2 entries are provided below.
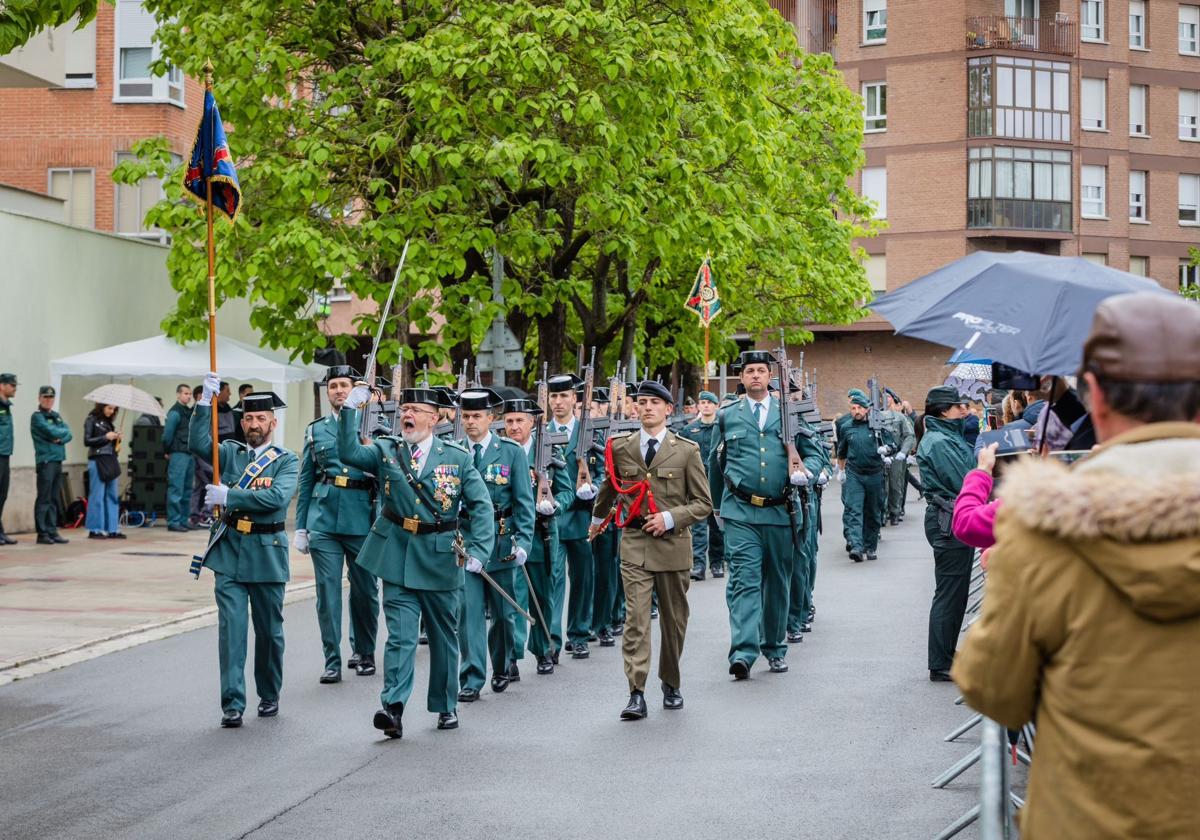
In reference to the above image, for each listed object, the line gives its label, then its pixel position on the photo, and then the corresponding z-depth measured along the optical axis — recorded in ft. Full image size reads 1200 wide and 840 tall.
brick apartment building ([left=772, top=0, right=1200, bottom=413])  178.50
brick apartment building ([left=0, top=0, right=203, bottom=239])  112.88
